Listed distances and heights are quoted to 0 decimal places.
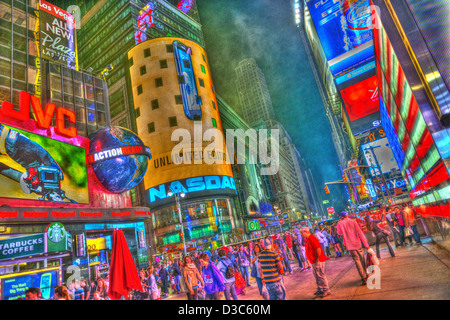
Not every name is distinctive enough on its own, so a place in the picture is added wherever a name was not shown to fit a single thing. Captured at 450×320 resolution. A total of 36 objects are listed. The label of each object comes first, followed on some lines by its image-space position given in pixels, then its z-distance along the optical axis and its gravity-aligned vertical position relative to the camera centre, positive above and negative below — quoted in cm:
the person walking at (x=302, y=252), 1444 -184
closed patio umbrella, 791 -50
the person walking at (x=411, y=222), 1340 -136
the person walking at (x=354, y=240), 834 -103
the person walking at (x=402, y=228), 1399 -166
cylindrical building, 4044 +1544
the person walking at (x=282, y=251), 1332 -146
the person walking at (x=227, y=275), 828 -125
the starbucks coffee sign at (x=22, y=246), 1210 +147
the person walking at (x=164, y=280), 1742 -210
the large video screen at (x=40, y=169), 1545 +659
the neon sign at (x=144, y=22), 5116 +4453
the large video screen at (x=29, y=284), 1175 -37
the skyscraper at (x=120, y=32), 4900 +4583
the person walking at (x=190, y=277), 880 -115
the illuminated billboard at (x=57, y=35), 2050 +1845
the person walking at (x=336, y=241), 1593 -182
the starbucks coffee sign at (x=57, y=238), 1453 +180
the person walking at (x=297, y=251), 1459 -174
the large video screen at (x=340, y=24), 4306 +3099
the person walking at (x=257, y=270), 823 -132
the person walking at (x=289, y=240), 1915 -136
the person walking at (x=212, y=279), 803 -124
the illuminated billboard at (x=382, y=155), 4359 +771
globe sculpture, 2047 +761
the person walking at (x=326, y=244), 1516 -173
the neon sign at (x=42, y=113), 1635 +1053
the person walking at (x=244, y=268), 1289 -190
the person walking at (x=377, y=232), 1128 -126
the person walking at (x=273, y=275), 691 -127
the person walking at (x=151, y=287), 1282 -173
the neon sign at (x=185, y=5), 6969 +6074
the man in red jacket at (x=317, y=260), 775 -131
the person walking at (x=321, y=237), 1439 -125
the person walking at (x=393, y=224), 1469 -136
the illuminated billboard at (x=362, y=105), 4454 +1704
